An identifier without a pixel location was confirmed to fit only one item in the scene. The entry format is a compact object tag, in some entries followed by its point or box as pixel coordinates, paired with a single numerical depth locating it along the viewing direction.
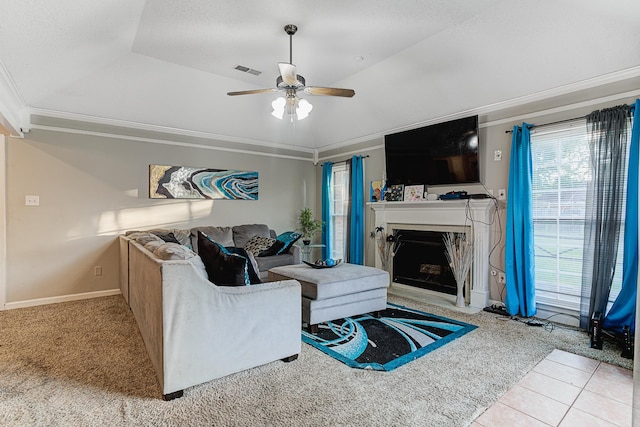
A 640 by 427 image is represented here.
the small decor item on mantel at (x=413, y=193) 4.61
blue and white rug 2.50
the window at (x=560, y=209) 3.27
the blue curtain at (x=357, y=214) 5.52
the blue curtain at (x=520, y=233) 3.46
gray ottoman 2.99
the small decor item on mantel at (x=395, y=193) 4.85
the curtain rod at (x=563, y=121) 2.88
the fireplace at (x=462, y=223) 3.87
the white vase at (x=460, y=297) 3.90
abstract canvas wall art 4.79
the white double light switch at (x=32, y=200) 3.89
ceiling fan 2.84
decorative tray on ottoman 3.49
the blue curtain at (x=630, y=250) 2.75
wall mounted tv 4.04
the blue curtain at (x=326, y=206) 6.17
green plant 6.15
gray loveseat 1.90
